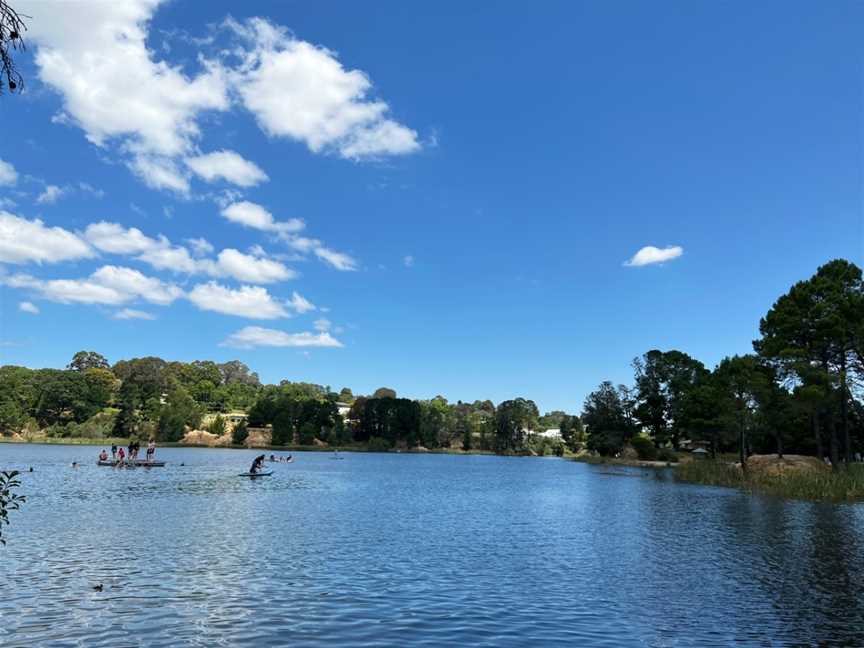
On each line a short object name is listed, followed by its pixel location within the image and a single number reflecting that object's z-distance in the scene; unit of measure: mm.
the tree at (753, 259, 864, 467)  60094
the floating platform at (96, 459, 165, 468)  79938
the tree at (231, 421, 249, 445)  187875
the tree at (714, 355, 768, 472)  71938
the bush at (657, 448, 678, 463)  119225
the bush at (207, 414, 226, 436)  193750
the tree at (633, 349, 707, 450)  128125
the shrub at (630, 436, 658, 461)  124938
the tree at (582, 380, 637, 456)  141625
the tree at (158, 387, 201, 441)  181750
